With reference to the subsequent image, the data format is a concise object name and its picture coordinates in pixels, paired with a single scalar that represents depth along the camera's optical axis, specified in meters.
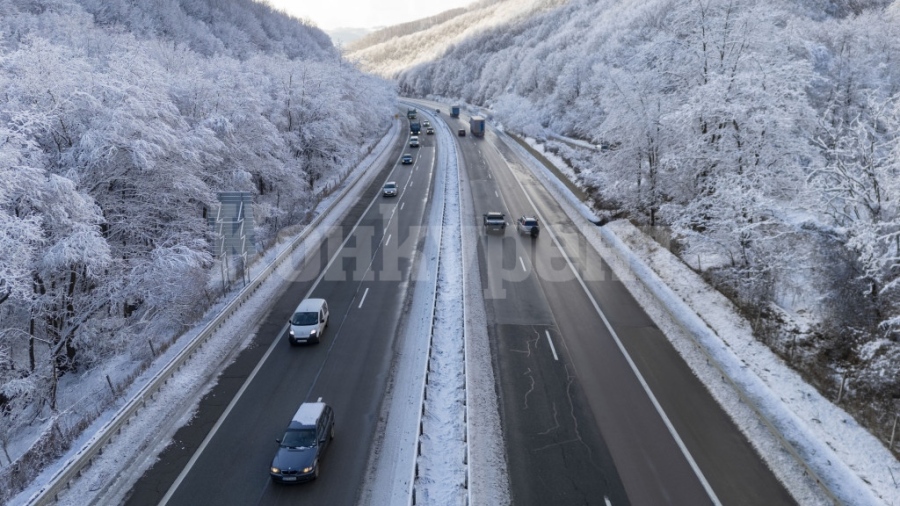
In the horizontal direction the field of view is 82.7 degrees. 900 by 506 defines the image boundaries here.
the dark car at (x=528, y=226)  35.31
